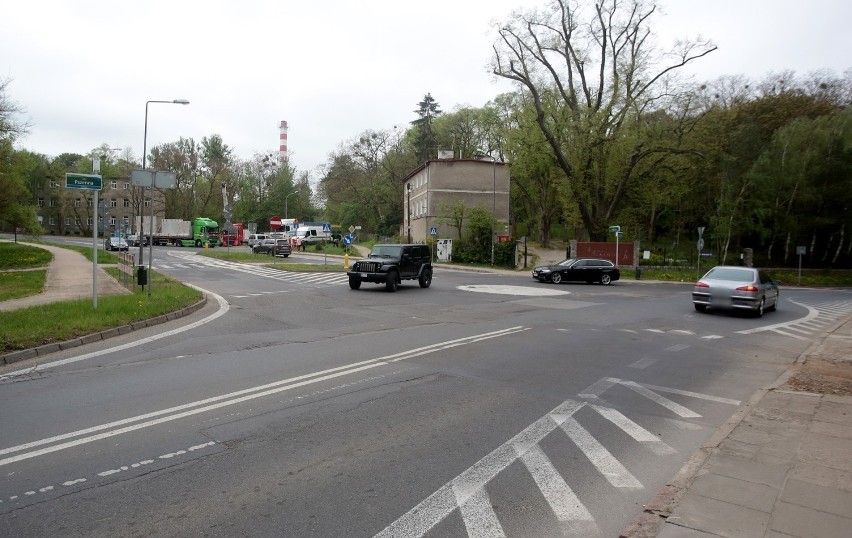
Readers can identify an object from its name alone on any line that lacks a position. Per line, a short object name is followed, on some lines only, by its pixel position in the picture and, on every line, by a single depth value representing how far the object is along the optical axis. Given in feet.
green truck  230.07
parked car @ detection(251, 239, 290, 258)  158.92
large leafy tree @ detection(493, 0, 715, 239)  128.36
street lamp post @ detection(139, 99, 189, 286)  76.98
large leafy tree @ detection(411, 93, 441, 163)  236.63
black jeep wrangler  71.98
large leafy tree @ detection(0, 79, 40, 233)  99.40
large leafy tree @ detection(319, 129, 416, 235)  239.30
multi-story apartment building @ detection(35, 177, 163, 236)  290.35
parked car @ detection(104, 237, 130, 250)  155.96
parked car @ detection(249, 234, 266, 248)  186.34
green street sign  41.91
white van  213.21
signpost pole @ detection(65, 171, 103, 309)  41.91
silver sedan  55.62
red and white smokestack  352.65
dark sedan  97.40
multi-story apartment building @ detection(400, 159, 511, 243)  173.37
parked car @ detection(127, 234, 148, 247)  204.71
